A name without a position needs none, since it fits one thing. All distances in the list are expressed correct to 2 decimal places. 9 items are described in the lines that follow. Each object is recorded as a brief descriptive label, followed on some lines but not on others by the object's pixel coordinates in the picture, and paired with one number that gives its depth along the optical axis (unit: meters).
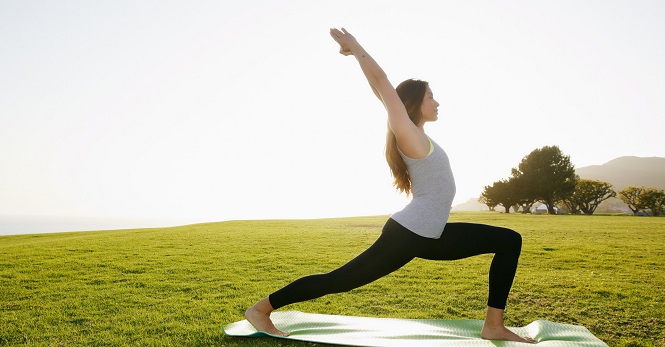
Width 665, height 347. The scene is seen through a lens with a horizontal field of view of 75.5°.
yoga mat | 3.30
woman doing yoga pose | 2.93
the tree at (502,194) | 49.81
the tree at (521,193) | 49.19
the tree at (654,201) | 43.62
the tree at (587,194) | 49.12
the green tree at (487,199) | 51.16
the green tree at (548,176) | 47.50
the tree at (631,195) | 45.94
